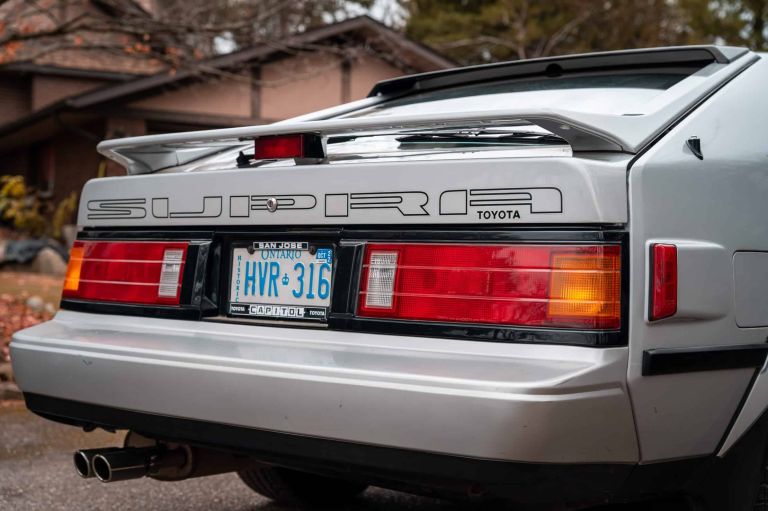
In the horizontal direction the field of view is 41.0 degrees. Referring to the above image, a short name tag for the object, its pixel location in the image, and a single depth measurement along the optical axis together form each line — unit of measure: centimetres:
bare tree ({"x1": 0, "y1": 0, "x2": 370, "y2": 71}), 933
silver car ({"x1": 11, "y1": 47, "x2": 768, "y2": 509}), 235
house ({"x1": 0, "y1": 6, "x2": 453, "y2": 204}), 1678
